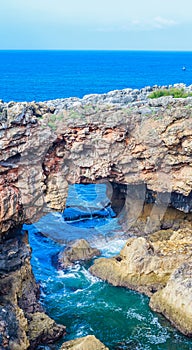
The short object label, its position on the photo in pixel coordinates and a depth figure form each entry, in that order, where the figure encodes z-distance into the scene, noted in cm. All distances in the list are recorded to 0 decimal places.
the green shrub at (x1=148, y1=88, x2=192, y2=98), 2845
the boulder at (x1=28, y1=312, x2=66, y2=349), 1970
